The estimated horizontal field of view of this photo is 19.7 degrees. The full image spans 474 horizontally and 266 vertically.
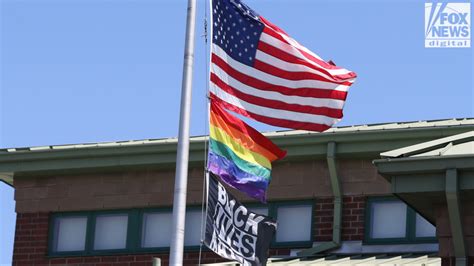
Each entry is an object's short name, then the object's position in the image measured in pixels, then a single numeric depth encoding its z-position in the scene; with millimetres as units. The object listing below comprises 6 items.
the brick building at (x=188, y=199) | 26750
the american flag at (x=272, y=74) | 19547
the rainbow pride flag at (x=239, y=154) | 19000
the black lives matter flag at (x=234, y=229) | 18625
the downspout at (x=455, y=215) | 18938
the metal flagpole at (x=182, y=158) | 18078
